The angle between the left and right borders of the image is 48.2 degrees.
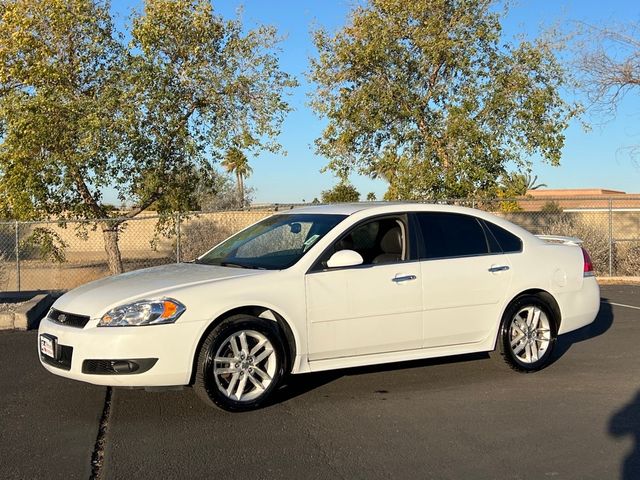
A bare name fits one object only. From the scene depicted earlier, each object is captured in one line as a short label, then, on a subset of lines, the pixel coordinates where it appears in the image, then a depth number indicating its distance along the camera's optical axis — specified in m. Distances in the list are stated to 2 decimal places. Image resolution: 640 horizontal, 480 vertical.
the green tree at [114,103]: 14.48
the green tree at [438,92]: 16.00
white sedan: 5.35
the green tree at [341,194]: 38.44
